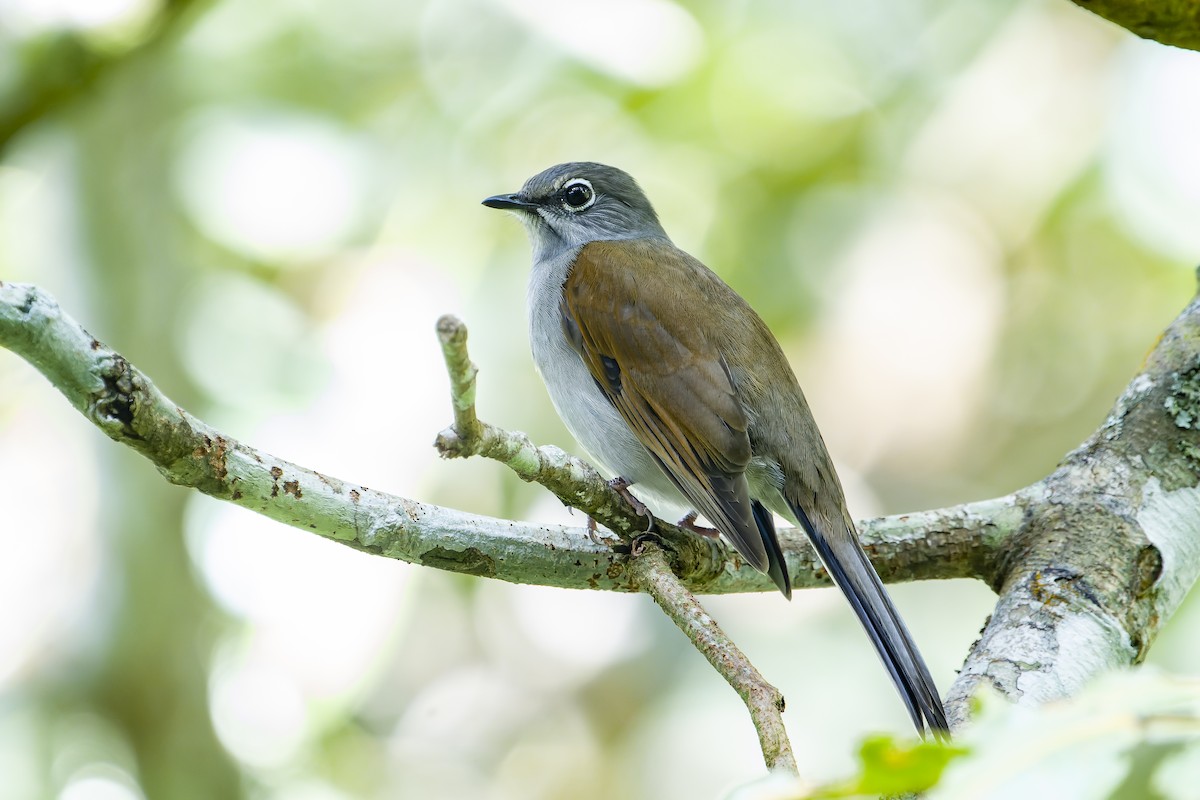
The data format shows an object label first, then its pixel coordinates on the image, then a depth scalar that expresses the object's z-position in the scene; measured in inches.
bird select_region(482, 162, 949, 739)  264.2
